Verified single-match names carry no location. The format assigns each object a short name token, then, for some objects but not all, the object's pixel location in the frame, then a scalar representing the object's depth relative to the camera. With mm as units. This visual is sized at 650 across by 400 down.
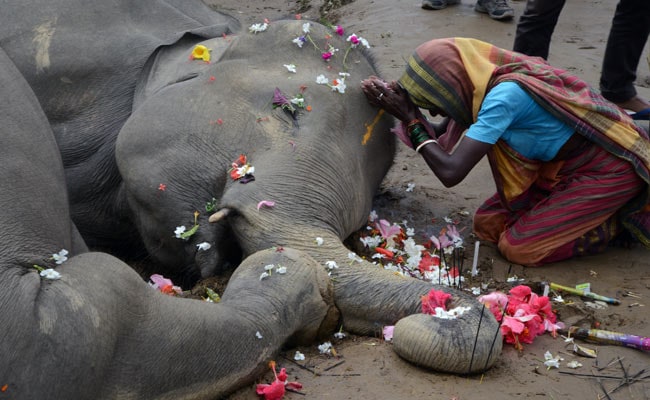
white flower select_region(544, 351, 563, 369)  2734
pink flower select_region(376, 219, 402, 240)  3725
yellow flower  3611
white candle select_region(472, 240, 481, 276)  3594
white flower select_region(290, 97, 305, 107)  3299
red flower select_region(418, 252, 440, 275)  3531
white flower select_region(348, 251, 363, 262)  2923
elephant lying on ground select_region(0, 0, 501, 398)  2324
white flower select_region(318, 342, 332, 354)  2770
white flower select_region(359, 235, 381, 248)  3605
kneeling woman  3490
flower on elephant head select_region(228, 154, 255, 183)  3076
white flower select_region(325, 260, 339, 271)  2869
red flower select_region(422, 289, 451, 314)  2744
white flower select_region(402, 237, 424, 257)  3699
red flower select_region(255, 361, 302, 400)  2469
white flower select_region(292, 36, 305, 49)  3543
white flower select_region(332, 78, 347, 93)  3428
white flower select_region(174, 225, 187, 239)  3182
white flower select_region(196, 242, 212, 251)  3119
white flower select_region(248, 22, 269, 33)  3600
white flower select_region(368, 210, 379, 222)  3824
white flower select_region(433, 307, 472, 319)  2654
